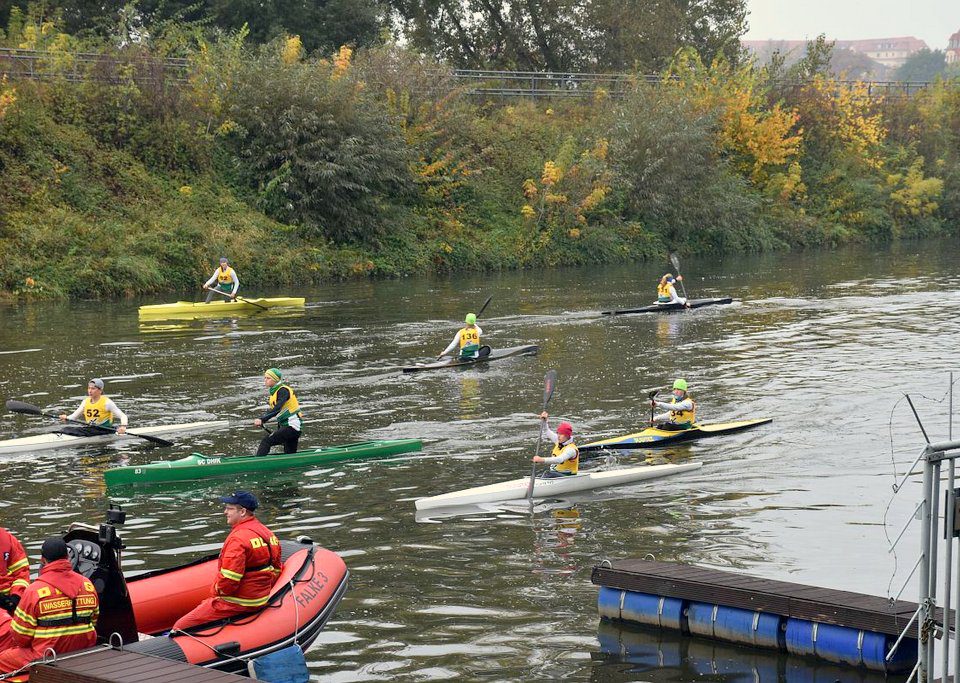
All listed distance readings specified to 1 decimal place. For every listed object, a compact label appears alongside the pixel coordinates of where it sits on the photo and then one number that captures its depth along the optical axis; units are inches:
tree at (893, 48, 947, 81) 6958.7
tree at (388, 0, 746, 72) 2502.6
